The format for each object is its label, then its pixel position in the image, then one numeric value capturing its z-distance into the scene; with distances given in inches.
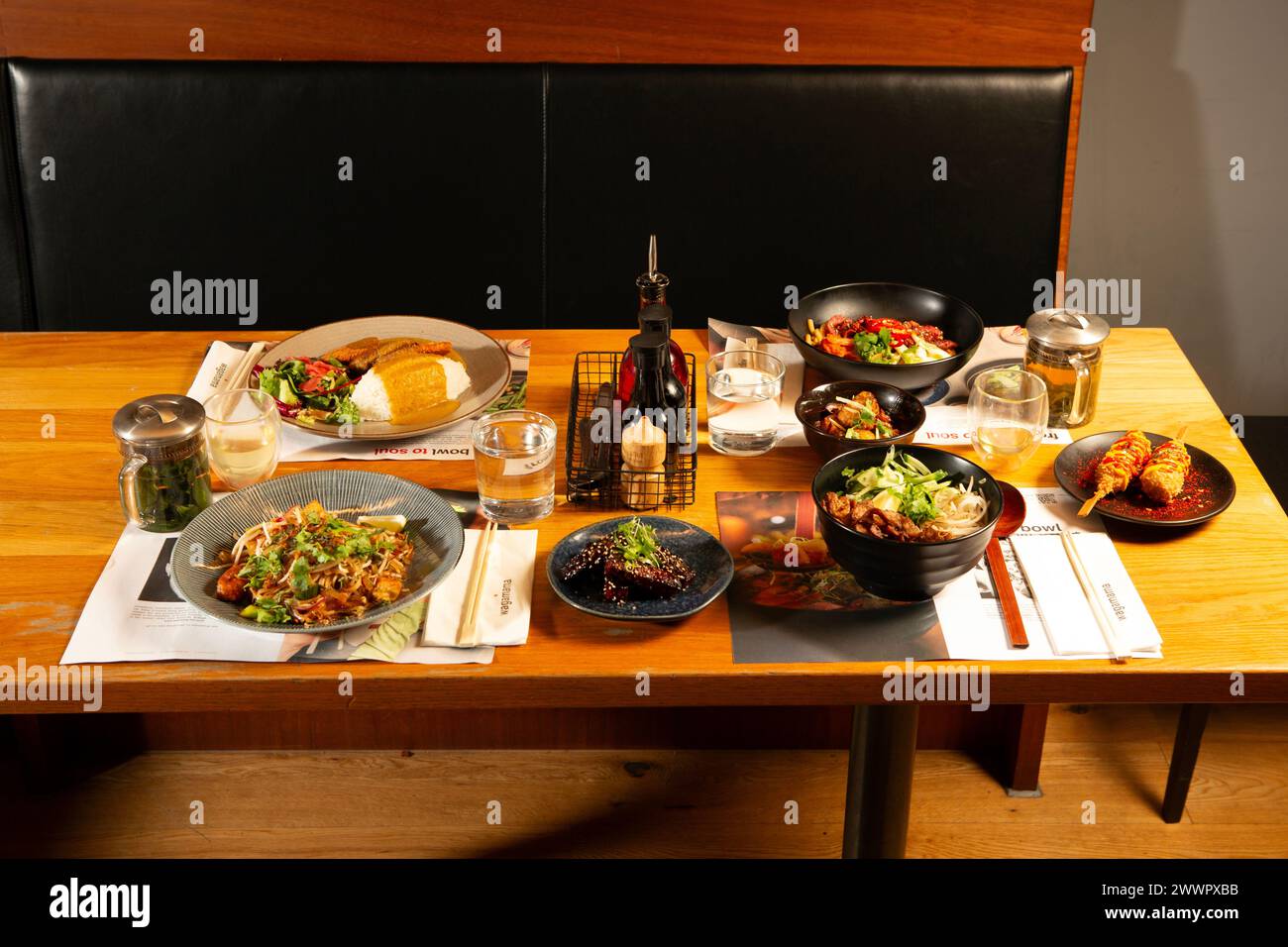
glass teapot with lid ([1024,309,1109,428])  64.4
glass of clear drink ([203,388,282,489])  59.7
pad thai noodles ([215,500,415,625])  51.1
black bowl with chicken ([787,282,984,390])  69.9
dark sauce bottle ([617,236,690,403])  60.9
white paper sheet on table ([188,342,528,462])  64.7
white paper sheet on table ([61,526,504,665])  49.8
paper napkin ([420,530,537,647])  51.4
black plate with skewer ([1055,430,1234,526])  58.1
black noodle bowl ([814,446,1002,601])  50.9
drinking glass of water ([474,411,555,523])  57.9
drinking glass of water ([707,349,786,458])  64.9
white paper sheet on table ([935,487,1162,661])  50.3
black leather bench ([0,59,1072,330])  89.8
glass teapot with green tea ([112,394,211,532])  56.0
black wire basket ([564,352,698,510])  60.1
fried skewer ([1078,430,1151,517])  59.0
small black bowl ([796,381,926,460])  62.4
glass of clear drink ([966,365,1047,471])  62.9
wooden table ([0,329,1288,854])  49.3
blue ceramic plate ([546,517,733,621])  51.5
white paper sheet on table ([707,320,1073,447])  66.4
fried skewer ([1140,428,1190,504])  58.7
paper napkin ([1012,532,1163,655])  50.7
